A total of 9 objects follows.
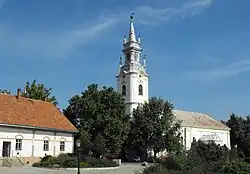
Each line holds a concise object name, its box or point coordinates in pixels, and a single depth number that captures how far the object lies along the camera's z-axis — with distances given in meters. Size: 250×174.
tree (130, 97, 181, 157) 57.81
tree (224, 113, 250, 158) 79.80
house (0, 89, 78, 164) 40.56
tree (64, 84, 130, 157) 50.94
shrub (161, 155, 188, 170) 24.65
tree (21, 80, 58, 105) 56.62
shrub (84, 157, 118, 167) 38.88
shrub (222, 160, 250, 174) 27.34
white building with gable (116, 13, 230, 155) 70.61
